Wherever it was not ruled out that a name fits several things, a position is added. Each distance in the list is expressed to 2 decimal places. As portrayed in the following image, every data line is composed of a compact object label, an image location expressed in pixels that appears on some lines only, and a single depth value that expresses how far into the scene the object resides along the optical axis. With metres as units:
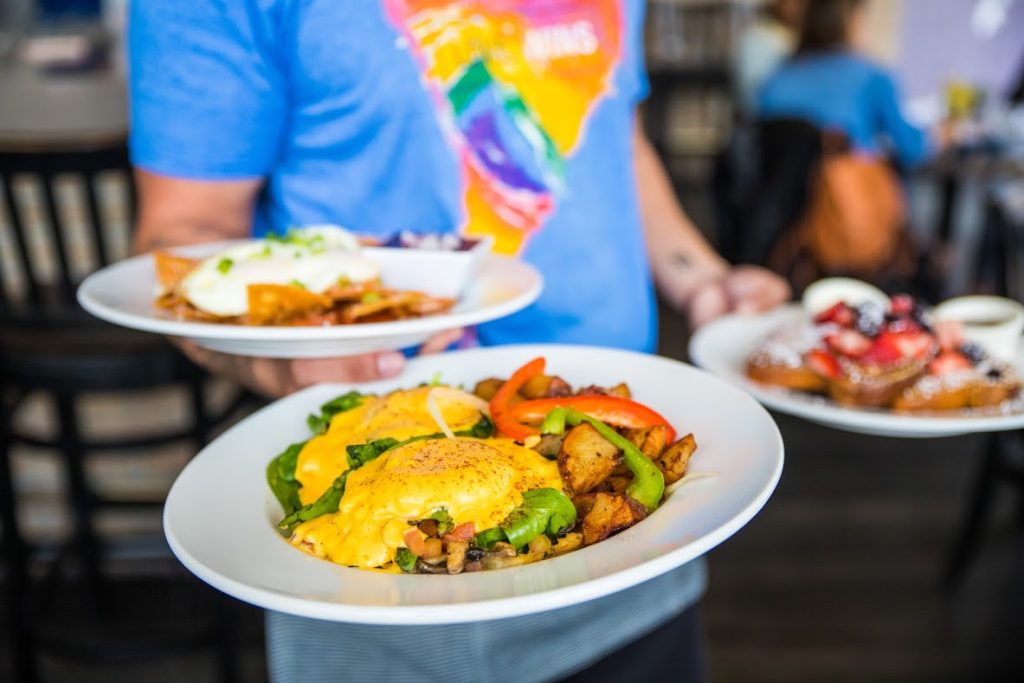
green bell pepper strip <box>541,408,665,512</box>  0.87
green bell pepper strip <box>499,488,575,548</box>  0.81
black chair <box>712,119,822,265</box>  4.84
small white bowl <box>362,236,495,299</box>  1.22
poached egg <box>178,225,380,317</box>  1.17
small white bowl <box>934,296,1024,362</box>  1.64
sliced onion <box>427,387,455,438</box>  0.93
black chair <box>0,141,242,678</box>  2.02
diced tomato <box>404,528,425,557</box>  0.79
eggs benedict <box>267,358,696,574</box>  0.80
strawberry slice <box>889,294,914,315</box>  1.68
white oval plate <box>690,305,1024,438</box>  1.24
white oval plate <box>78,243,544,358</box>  1.02
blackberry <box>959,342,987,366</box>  1.59
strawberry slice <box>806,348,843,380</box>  1.58
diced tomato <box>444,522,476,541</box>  0.80
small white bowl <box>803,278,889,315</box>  1.77
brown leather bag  4.79
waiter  1.19
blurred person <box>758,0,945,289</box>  4.80
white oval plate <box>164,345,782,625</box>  0.70
